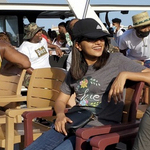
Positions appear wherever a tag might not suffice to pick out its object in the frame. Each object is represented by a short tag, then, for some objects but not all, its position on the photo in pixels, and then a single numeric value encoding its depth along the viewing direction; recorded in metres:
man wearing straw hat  5.14
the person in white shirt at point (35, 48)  5.73
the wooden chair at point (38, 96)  3.40
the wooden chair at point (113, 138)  2.26
